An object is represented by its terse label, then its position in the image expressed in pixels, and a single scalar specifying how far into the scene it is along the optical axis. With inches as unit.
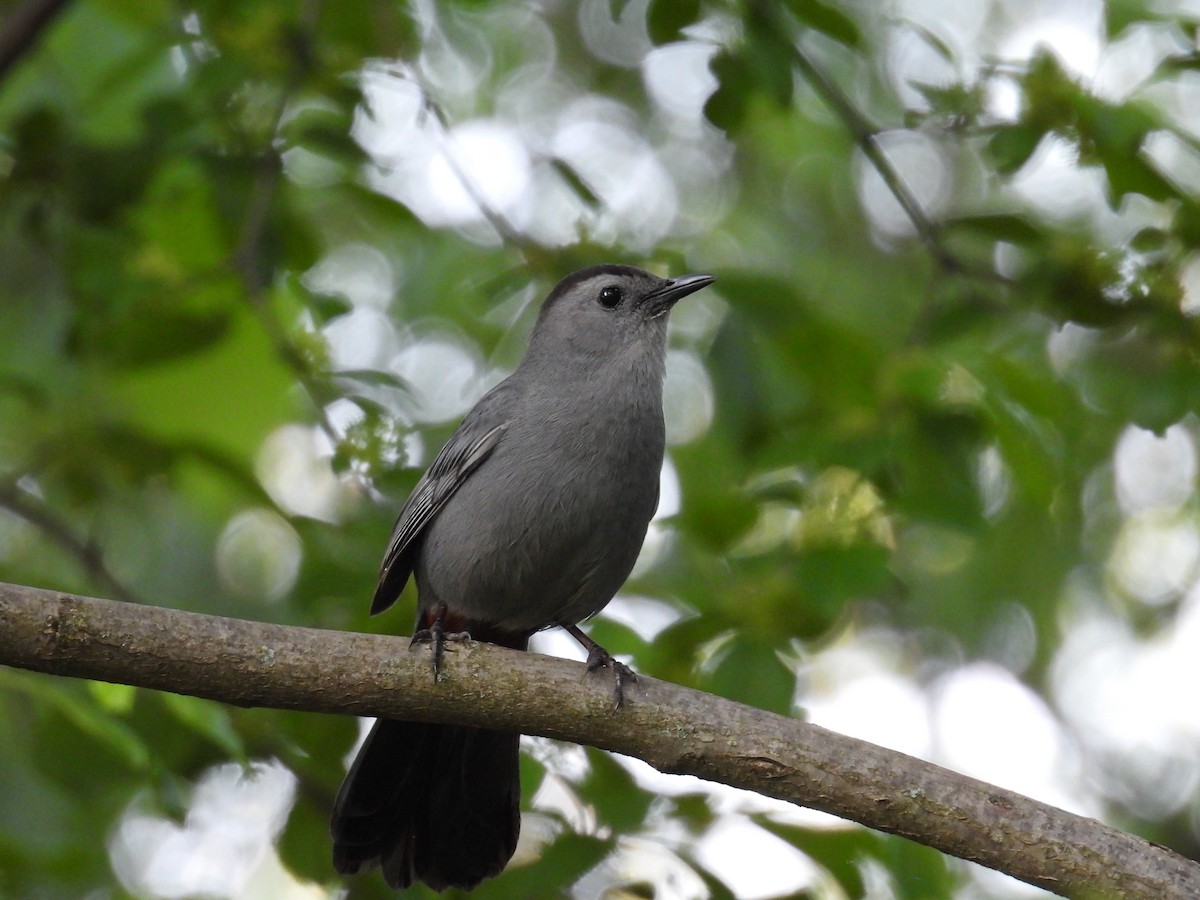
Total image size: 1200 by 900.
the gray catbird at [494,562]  328.8
